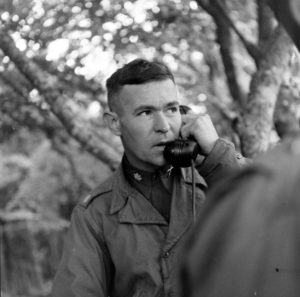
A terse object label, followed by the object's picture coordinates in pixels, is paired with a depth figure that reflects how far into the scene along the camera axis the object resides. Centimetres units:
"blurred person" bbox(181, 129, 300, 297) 67
